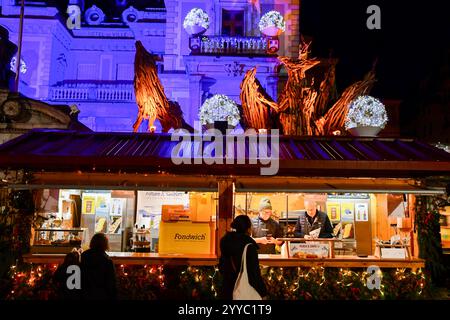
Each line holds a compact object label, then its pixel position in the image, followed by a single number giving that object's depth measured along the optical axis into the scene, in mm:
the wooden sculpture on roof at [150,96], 12000
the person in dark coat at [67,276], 6312
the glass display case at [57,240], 9453
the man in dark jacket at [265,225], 10664
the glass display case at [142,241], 11045
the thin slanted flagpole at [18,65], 15947
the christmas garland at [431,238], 9383
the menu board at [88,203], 13070
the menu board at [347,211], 12062
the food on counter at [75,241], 9742
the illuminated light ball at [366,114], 11252
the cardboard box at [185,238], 9672
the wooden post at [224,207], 9258
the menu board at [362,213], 12000
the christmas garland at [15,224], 8984
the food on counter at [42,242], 9763
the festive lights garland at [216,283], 8695
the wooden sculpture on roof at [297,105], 11977
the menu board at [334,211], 12180
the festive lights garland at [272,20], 16734
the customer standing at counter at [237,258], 6129
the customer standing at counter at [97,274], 6156
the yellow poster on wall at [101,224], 13094
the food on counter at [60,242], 9625
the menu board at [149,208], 12812
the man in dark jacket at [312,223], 10492
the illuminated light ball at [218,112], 11492
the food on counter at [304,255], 9164
